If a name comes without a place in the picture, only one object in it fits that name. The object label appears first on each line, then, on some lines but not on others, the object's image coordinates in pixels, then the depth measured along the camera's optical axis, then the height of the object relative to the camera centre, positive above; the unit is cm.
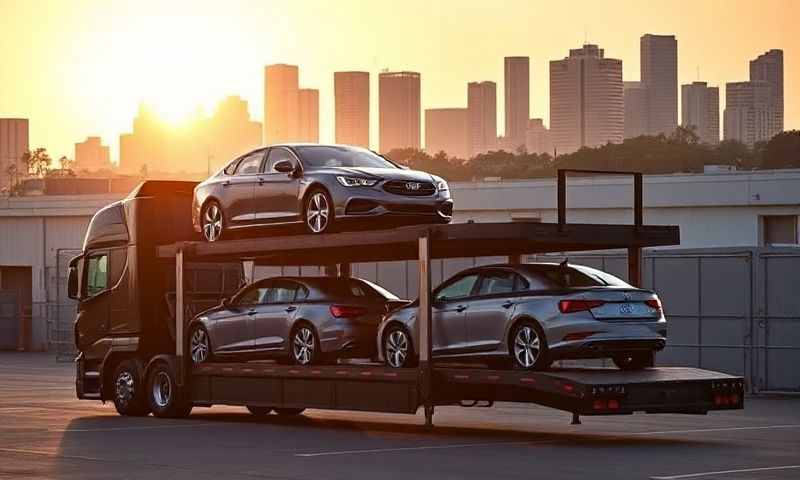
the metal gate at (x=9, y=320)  5897 -307
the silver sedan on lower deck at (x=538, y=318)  2020 -107
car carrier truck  2030 -148
